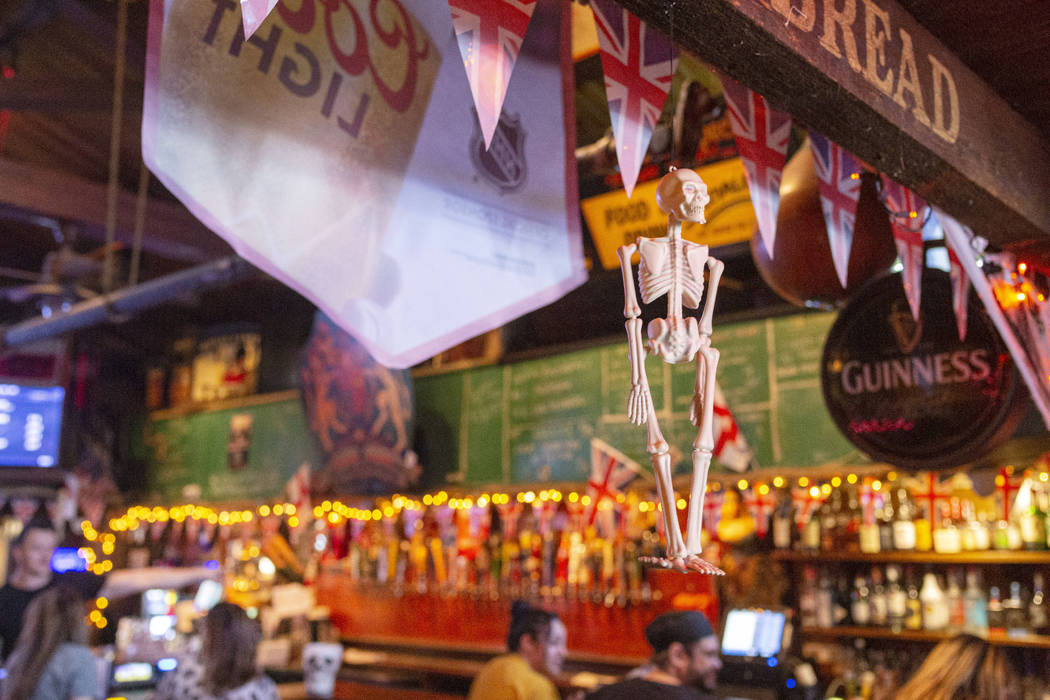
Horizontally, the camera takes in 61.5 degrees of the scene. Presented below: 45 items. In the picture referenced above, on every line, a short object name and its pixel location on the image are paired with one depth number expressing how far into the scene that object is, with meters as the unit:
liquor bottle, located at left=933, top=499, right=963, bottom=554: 4.85
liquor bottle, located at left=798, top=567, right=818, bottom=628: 5.29
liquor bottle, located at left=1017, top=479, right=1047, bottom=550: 4.67
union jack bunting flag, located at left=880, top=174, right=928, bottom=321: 2.77
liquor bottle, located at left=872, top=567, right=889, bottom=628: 5.03
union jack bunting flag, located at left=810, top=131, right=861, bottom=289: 2.55
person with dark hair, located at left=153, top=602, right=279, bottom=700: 3.48
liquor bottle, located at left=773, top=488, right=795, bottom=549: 5.48
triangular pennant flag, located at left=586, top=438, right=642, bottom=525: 6.00
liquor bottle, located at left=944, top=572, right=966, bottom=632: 4.85
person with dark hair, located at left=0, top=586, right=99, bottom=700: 3.43
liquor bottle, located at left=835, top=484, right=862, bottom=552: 5.29
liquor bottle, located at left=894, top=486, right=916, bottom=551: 5.00
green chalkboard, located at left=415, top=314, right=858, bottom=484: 5.52
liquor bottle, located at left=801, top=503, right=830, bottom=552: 5.34
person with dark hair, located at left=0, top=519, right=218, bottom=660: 4.18
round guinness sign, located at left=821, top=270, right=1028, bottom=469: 2.98
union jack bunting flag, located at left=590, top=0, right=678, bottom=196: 1.87
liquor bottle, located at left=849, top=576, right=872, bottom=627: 5.11
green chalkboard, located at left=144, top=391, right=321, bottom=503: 8.55
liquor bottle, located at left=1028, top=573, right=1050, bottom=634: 4.57
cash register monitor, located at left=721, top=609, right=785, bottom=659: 4.86
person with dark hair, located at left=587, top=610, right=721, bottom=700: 3.34
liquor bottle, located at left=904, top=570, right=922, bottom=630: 4.95
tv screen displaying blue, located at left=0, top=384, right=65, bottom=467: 8.38
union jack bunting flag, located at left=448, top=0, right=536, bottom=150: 1.55
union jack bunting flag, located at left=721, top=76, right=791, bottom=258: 2.24
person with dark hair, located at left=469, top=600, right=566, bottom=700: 3.69
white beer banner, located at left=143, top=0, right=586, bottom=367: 2.03
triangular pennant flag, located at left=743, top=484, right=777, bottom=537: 5.39
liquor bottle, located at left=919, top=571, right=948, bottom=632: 4.85
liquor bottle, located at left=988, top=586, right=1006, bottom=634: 4.70
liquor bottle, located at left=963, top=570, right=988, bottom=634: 4.79
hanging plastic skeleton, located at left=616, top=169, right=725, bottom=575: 1.27
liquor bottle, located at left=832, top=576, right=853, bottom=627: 5.19
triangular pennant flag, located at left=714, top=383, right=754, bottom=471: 5.59
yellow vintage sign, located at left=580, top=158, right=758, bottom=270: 4.76
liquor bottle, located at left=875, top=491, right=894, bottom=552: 5.09
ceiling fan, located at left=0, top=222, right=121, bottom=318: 6.13
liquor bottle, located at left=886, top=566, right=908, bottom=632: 4.96
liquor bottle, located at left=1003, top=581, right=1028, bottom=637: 4.64
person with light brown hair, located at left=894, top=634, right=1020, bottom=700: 3.11
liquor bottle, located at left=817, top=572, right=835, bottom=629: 5.22
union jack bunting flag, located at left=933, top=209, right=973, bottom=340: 2.90
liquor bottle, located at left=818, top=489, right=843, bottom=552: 5.35
